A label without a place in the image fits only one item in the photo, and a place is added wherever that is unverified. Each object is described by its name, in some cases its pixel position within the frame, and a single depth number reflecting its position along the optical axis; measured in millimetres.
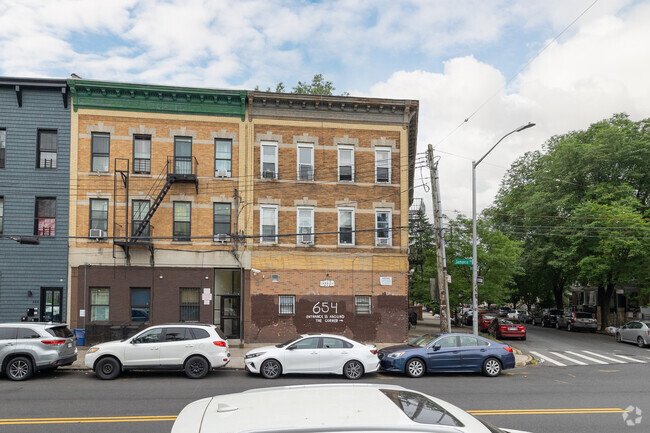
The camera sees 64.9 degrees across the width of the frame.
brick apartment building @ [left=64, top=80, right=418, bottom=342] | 23141
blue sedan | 15891
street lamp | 20844
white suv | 14844
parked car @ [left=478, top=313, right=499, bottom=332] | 34625
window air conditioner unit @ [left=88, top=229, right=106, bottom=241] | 22859
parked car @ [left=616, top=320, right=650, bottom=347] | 26484
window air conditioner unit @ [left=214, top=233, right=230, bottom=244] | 23530
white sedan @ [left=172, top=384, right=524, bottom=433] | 2961
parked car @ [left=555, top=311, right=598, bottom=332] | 38031
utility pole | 21359
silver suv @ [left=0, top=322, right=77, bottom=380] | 14602
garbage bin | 22062
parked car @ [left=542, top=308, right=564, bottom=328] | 43284
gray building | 22594
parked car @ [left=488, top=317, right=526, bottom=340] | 29359
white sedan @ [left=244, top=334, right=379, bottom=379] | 15242
